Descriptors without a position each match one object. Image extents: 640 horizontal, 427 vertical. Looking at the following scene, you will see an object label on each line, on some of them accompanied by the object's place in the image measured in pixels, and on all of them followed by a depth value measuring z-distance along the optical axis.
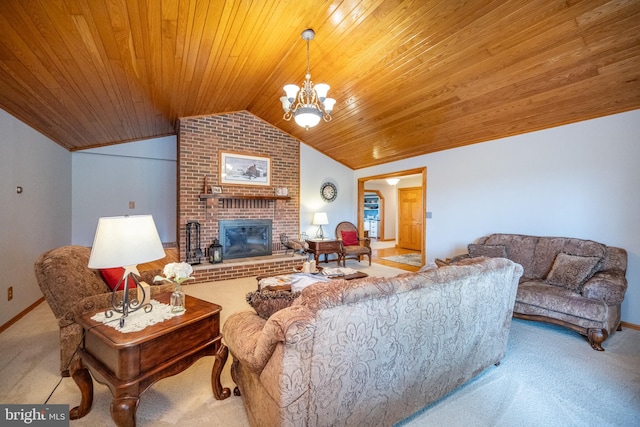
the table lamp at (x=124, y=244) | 1.34
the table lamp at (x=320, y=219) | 5.80
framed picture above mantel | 5.08
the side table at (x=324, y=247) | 5.50
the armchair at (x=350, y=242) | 5.75
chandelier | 2.71
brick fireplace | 4.71
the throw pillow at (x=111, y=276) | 2.14
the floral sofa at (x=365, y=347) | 1.11
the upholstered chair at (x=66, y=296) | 1.79
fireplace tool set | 4.71
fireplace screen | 5.07
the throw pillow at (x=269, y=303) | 1.60
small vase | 1.63
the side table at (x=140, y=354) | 1.27
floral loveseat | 2.42
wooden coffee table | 2.77
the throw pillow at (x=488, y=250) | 3.44
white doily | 1.40
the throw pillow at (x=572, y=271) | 2.73
